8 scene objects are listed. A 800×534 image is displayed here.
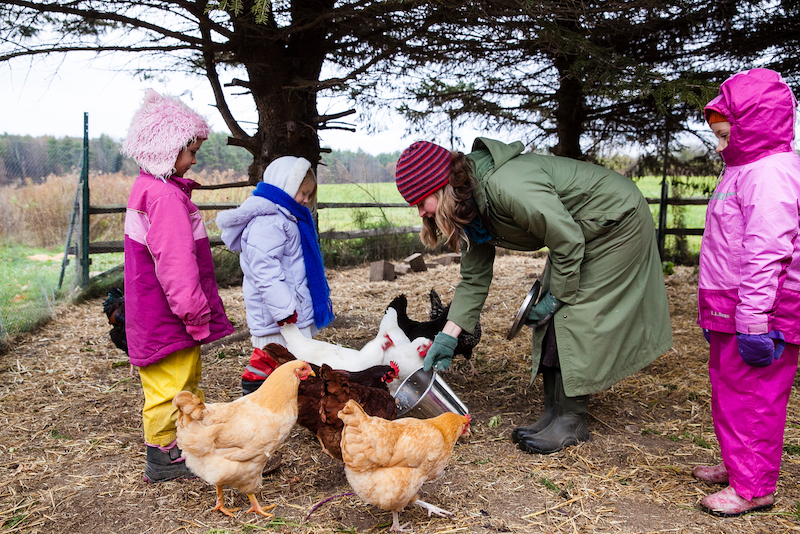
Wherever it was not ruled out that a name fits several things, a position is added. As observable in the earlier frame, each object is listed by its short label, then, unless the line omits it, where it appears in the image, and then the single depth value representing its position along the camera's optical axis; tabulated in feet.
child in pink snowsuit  6.61
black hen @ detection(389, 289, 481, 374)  12.98
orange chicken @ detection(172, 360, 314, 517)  7.09
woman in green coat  8.07
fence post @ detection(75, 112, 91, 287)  21.21
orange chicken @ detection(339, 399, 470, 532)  6.64
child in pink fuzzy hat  8.27
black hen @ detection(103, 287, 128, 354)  11.51
